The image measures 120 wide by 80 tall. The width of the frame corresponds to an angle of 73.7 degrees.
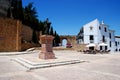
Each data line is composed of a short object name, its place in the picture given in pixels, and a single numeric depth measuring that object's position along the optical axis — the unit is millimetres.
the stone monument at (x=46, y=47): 6955
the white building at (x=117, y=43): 23088
